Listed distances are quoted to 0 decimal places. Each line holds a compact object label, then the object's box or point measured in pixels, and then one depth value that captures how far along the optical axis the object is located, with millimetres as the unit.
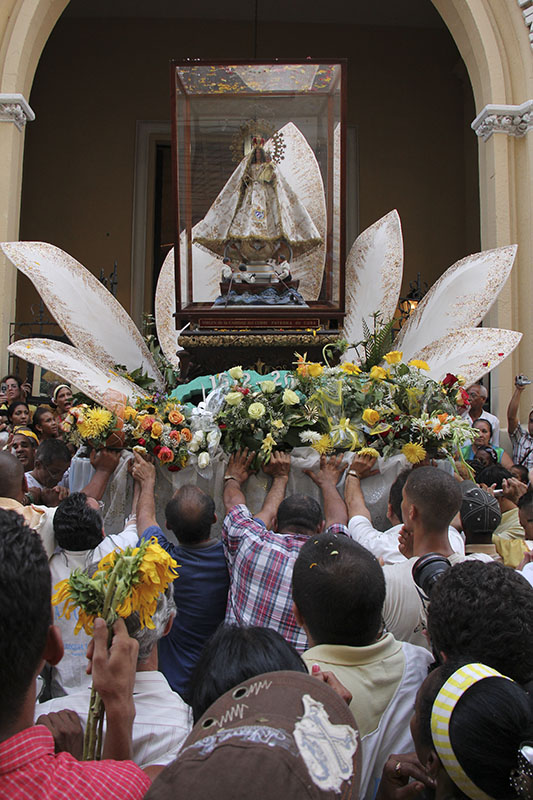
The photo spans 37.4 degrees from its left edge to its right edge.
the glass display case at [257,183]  6047
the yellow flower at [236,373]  4332
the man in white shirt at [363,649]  1868
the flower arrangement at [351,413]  4043
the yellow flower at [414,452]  3973
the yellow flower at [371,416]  4062
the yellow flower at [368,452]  3941
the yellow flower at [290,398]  4117
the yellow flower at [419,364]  4359
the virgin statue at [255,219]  6133
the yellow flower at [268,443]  3971
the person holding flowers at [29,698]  1143
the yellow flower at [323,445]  3990
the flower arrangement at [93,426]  3963
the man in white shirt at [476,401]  6020
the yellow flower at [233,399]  4094
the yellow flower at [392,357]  4457
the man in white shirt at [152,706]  1774
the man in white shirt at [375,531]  2922
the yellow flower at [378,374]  4296
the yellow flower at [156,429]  3945
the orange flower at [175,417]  4016
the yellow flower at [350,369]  4465
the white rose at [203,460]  3936
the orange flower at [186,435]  4004
